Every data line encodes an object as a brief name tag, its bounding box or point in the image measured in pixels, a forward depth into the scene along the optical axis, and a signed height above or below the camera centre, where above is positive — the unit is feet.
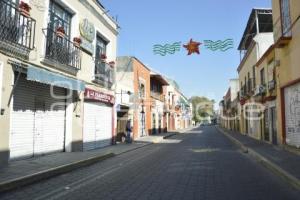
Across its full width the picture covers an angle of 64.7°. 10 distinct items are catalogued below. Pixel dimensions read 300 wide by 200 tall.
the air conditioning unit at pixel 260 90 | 47.77 +5.92
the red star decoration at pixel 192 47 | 31.34 +9.44
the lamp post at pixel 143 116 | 70.87 +0.70
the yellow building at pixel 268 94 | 41.74 +4.59
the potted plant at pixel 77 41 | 32.96 +10.84
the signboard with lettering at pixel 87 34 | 34.81 +12.79
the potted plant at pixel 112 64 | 43.68 +10.17
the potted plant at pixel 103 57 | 41.57 +10.84
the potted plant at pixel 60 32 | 29.39 +10.87
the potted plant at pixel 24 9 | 23.85 +11.20
